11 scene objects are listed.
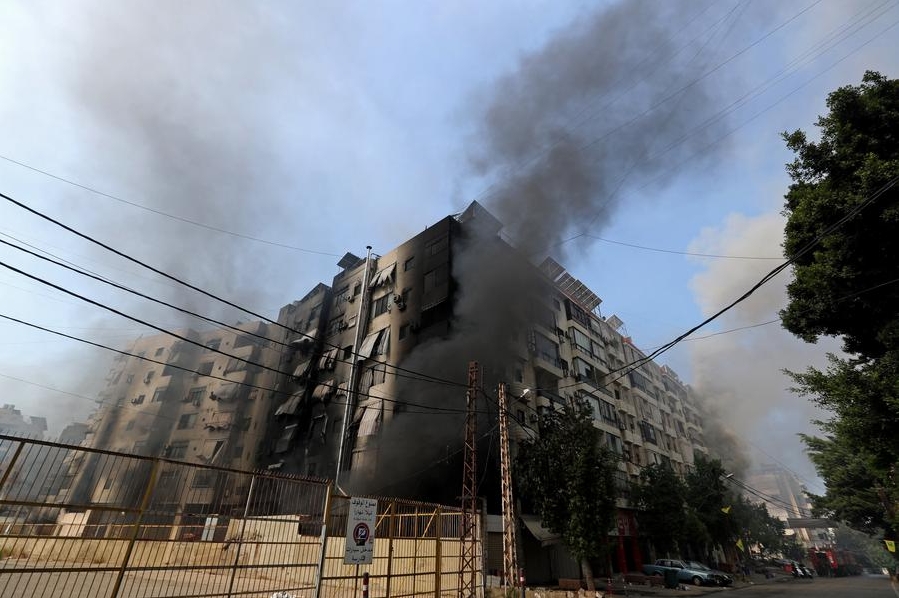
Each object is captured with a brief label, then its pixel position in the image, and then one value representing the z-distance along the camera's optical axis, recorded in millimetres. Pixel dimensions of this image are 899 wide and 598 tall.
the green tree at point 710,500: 32219
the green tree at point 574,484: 18281
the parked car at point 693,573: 23281
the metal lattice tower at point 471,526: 12945
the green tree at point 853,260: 10469
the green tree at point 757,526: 42562
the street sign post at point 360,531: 8539
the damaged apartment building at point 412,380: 23875
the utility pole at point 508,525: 13688
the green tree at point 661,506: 27578
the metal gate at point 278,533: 6125
